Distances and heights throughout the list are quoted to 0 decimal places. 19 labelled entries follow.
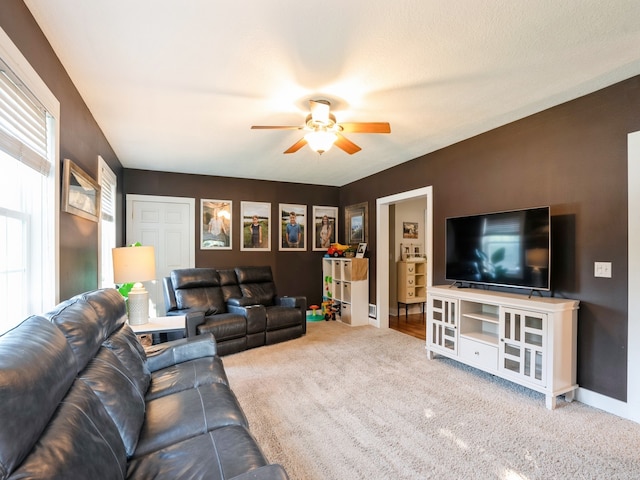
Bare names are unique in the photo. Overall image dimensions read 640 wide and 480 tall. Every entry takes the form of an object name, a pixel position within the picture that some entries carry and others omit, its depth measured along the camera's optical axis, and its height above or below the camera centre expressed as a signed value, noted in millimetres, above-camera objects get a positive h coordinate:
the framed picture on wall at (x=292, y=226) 5883 +245
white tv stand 2516 -867
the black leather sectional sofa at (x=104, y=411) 841 -636
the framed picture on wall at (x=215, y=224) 5324 +255
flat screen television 2748 -84
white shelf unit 5254 -864
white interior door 4926 +130
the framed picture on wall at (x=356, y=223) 5586 +305
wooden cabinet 5898 -782
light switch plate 2484 -230
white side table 2898 -817
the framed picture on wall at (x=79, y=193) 2106 +351
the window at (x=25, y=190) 1487 +273
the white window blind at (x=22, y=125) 1434 +575
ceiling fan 2539 +929
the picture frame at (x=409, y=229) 6260 +200
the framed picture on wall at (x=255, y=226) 5598 +234
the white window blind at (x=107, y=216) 3236 +264
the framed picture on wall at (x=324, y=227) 6164 +243
